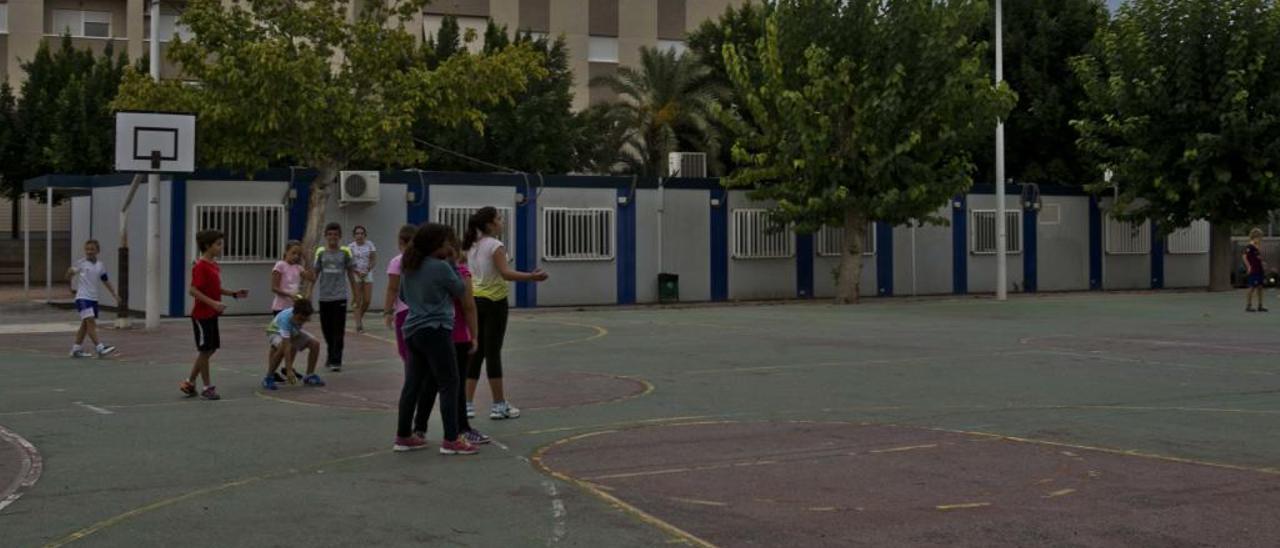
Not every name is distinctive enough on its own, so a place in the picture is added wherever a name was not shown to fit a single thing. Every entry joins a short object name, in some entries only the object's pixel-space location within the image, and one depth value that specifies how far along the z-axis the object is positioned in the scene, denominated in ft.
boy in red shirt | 38.93
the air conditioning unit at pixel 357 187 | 89.04
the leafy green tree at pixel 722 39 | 145.48
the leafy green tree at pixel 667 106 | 142.92
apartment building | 159.53
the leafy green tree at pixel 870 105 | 94.48
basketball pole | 72.74
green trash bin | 101.40
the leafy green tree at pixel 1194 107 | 106.83
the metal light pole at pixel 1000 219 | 106.11
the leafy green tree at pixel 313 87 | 80.18
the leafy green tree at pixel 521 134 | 142.61
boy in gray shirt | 47.01
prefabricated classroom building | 88.17
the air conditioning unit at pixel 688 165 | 114.62
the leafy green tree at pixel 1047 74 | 136.67
